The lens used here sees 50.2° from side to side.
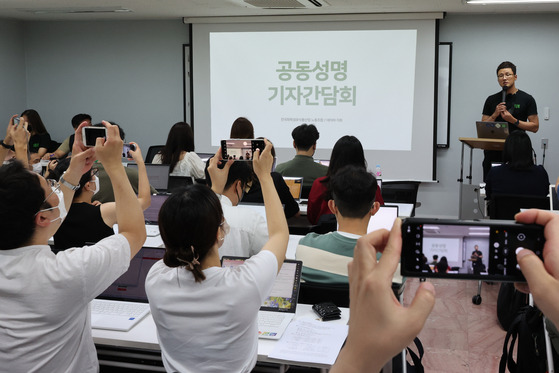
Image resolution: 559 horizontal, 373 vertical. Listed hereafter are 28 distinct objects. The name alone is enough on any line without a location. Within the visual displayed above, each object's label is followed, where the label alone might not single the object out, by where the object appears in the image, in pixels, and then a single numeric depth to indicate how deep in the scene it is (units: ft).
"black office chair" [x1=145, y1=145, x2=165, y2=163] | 23.89
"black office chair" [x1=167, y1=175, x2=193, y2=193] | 16.88
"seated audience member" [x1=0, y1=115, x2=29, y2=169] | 9.76
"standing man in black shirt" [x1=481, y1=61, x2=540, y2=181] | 20.36
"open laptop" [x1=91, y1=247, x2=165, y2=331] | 8.27
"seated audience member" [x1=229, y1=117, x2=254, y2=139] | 17.91
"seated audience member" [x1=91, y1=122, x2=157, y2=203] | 13.52
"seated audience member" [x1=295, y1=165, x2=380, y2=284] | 8.31
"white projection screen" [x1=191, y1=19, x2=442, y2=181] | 24.68
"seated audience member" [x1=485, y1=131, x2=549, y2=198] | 15.89
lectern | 18.65
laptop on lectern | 19.25
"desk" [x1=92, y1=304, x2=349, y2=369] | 7.06
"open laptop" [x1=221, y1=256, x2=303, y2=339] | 8.05
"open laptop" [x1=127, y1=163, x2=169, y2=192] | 17.04
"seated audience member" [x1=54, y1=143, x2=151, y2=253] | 10.02
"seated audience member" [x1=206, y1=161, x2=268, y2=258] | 9.46
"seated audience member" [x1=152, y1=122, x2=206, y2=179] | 17.72
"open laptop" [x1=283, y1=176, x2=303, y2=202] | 16.33
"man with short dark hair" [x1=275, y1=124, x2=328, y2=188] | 16.60
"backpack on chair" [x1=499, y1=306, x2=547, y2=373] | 6.56
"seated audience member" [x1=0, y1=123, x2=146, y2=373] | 5.50
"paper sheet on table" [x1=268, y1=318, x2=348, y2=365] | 6.82
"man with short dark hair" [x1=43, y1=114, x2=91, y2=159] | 24.43
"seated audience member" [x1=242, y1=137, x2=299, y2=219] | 13.78
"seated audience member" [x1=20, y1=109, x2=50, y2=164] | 25.46
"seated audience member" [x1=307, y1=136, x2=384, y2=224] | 13.55
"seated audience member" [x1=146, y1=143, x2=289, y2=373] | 5.44
